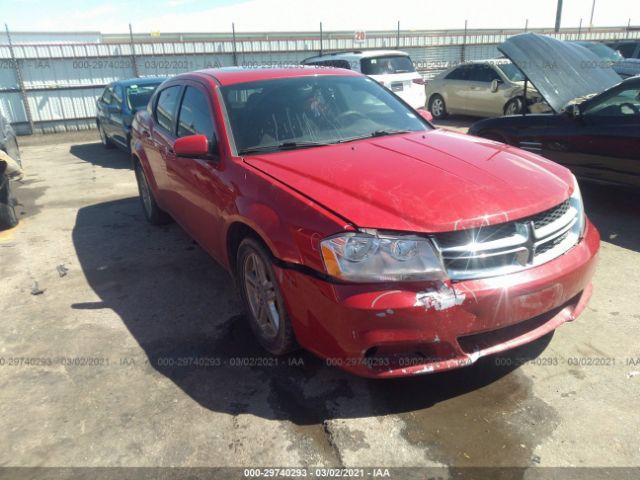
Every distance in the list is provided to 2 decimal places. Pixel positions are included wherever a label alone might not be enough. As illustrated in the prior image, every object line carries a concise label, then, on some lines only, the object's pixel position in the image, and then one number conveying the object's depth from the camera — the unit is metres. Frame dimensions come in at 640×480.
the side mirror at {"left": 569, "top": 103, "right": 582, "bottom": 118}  5.34
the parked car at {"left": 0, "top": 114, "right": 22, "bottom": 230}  5.73
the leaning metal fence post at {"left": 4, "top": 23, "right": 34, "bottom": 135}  13.95
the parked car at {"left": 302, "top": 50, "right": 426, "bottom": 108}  11.45
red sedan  2.28
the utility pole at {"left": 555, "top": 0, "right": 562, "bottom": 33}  22.97
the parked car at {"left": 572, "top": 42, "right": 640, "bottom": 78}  11.04
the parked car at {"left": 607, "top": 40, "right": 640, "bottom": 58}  15.42
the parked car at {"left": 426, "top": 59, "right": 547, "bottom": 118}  10.86
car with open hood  5.00
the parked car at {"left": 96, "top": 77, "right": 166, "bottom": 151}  9.31
